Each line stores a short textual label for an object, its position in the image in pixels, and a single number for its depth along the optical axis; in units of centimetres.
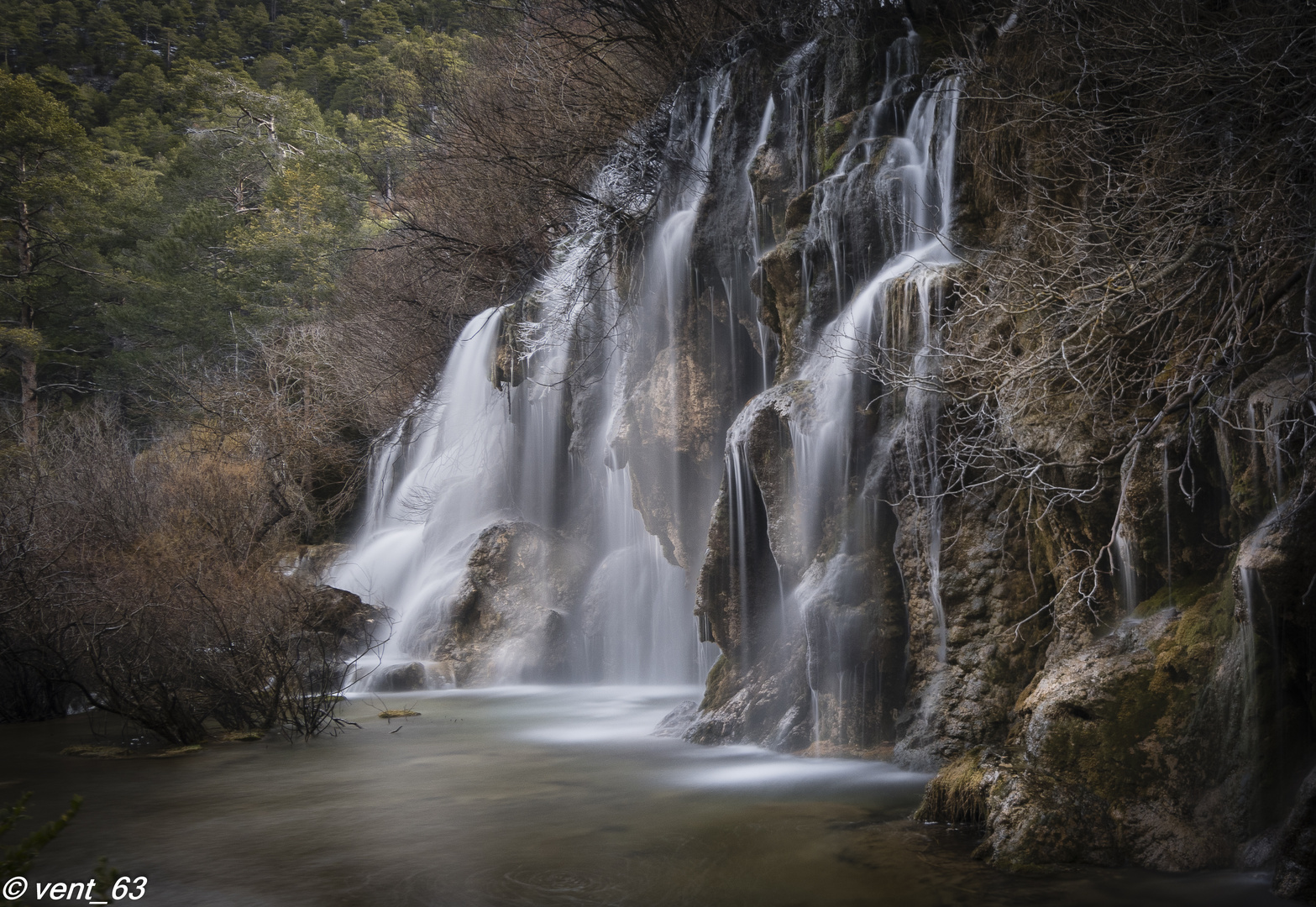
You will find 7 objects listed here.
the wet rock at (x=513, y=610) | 1634
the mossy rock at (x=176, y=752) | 970
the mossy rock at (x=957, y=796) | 641
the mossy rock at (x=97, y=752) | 973
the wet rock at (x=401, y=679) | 1534
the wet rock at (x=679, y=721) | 1056
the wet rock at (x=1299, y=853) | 489
